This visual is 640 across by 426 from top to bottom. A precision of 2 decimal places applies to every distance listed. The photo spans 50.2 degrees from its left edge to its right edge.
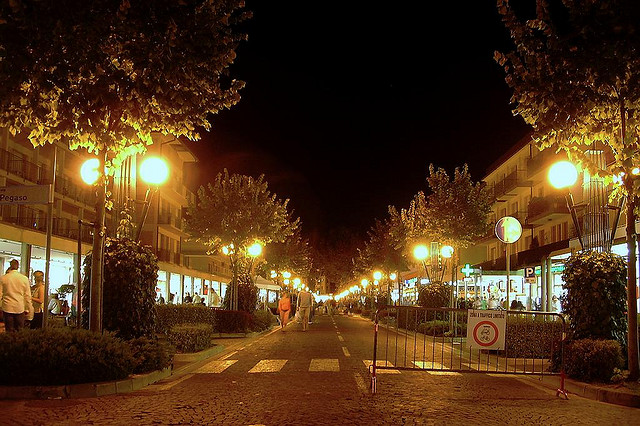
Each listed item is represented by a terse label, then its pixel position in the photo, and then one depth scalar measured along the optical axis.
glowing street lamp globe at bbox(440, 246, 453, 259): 25.84
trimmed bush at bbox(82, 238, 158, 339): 11.75
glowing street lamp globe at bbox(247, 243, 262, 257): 29.25
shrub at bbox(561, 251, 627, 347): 11.91
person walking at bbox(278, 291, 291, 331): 30.03
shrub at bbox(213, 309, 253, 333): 23.84
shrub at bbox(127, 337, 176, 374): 11.00
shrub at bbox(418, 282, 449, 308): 25.76
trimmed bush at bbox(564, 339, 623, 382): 10.93
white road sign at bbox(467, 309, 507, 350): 11.55
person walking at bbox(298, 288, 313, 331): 28.92
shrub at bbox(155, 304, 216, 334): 20.70
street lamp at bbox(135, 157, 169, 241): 12.48
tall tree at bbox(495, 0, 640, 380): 10.16
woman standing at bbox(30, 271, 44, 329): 14.73
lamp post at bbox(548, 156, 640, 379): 10.77
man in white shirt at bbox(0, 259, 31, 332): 12.78
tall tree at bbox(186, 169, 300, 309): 28.98
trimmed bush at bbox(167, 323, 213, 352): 15.39
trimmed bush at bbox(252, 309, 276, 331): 26.05
